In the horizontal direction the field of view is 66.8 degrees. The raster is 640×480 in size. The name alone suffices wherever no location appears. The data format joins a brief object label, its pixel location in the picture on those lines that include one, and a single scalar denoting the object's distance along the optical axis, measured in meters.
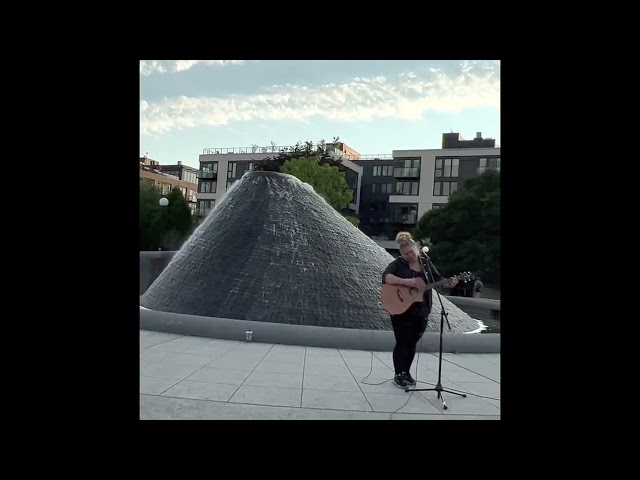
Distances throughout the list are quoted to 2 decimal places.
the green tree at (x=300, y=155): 46.47
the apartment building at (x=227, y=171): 61.31
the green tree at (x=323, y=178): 41.25
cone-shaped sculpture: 9.79
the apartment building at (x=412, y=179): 51.09
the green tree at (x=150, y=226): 35.66
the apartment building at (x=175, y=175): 65.88
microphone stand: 5.26
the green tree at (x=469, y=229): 29.41
